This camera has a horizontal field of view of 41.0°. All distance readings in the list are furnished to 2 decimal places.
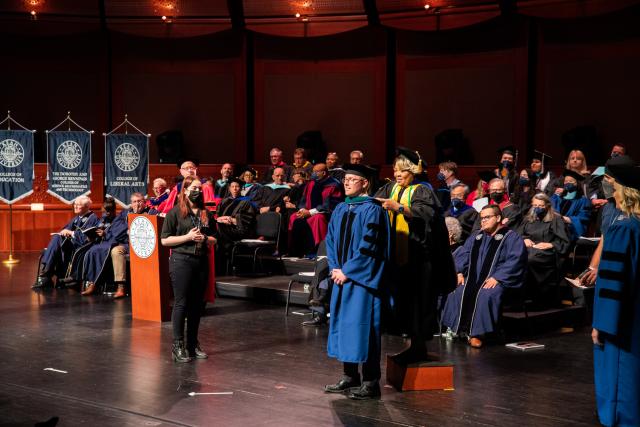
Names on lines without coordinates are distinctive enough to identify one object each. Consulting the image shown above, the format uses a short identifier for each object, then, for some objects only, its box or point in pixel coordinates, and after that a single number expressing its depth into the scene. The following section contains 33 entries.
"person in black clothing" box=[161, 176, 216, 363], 6.57
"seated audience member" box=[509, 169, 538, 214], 10.38
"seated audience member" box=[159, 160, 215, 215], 8.32
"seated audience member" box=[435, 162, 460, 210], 10.91
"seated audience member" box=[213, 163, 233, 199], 12.47
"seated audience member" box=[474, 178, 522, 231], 9.43
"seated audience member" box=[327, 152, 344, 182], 12.08
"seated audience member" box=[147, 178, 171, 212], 10.65
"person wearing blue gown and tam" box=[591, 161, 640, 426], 4.72
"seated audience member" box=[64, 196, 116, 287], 10.43
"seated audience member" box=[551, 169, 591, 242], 9.64
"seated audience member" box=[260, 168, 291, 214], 11.97
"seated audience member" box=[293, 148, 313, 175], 13.19
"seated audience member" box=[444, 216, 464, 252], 8.67
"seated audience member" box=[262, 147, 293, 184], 13.13
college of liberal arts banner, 12.39
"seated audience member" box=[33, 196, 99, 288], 10.62
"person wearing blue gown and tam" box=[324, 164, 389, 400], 5.49
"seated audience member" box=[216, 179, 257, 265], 10.91
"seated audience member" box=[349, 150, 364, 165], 11.95
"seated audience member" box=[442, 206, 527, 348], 7.50
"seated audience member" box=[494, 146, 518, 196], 11.09
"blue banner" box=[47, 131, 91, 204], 12.54
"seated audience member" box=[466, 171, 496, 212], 10.41
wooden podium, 8.41
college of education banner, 12.54
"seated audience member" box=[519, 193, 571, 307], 8.53
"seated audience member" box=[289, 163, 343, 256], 11.14
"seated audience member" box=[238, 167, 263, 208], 12.07
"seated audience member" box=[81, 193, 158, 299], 10.03
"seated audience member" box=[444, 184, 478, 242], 9.58
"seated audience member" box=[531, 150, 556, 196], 10.66
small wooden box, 5.78
